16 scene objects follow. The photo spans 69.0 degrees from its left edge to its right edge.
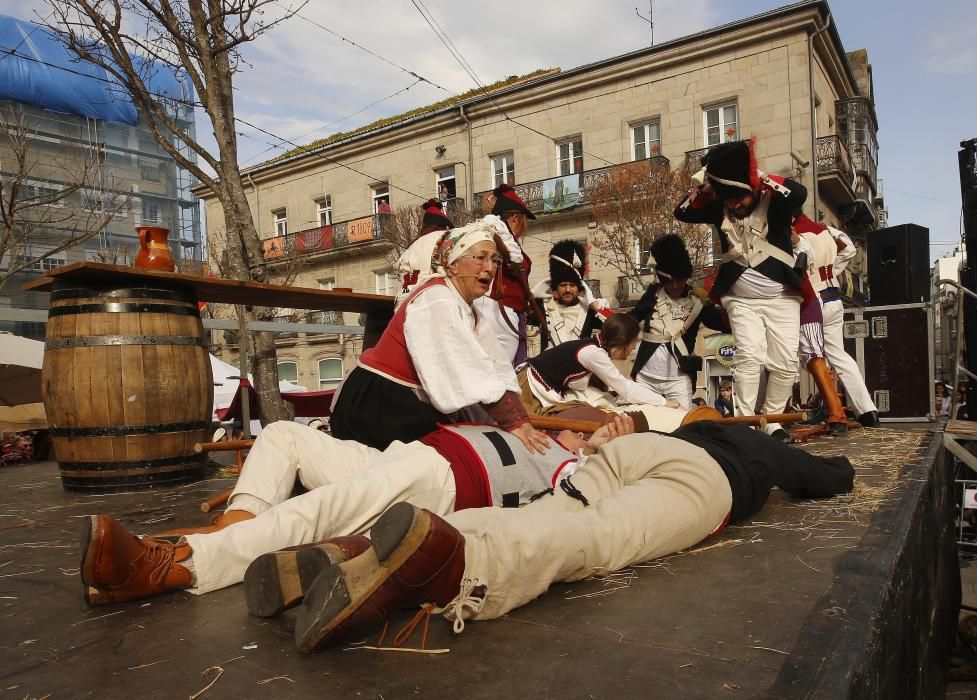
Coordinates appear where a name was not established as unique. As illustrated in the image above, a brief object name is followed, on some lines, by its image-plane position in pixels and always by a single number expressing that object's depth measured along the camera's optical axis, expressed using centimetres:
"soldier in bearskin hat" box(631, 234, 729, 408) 593
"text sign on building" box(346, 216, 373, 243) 2781
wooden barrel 365
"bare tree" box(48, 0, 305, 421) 752
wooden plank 366
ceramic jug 414
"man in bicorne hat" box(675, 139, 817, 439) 501
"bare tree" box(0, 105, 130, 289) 1091
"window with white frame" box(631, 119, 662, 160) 2209
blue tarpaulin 2983
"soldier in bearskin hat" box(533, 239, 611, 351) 671
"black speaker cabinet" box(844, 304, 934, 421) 727
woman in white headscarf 259
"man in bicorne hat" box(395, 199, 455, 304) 507
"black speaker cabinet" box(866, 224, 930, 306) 805
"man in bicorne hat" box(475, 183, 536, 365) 507
